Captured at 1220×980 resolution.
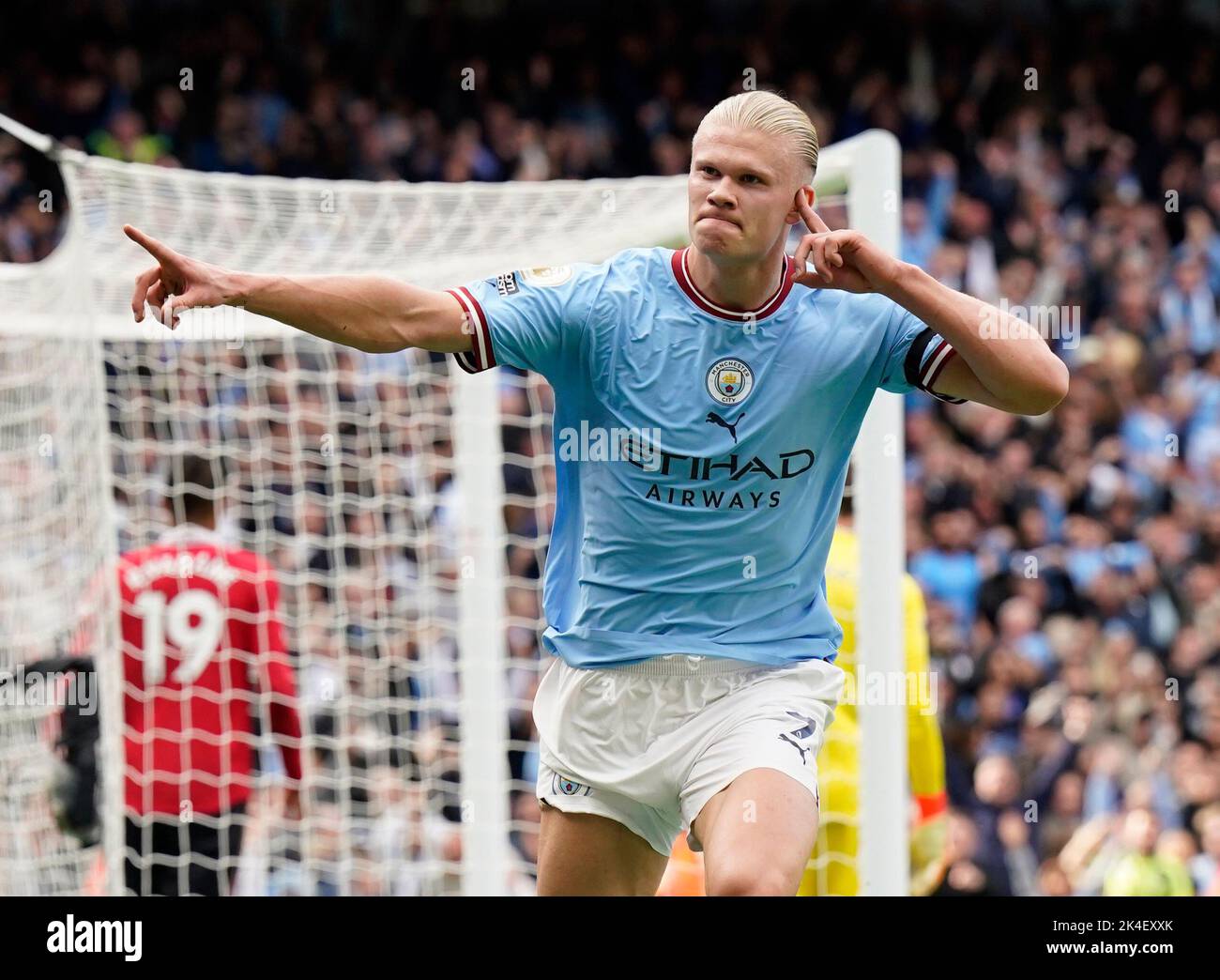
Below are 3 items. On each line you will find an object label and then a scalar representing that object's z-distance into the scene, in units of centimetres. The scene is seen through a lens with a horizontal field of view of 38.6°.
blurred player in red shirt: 693
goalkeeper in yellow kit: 570
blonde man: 375
